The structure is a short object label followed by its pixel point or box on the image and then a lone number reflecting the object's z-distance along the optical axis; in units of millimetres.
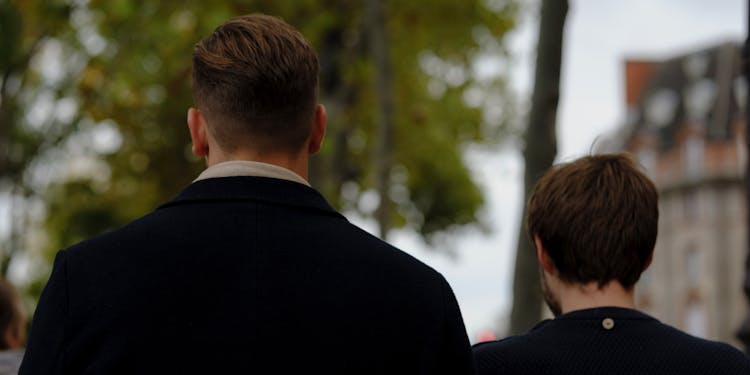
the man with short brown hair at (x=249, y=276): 4567
